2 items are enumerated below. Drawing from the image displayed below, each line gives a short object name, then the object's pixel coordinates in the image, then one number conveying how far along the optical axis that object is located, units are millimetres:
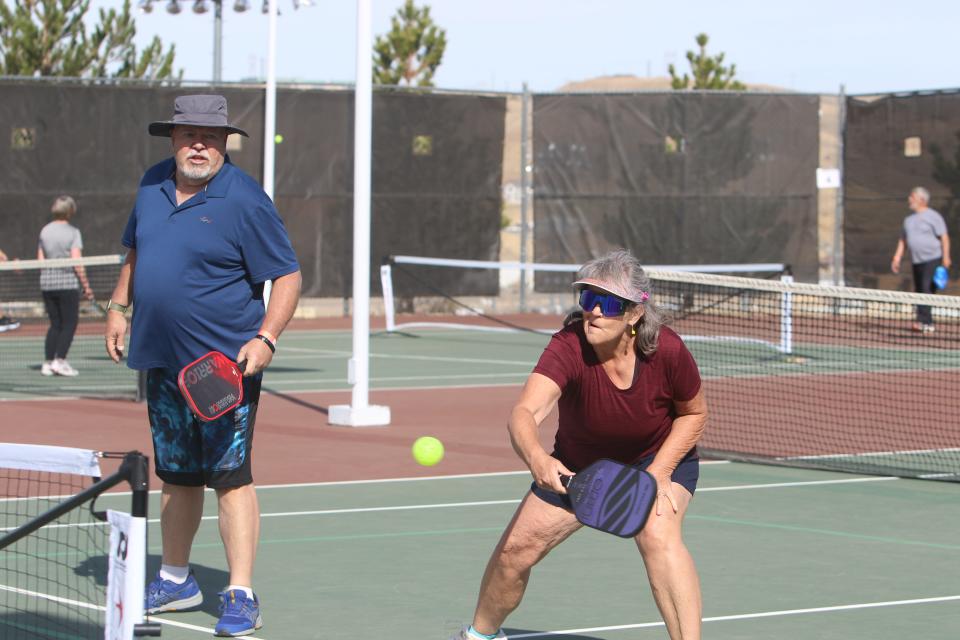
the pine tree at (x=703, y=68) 34156
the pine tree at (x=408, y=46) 33406
